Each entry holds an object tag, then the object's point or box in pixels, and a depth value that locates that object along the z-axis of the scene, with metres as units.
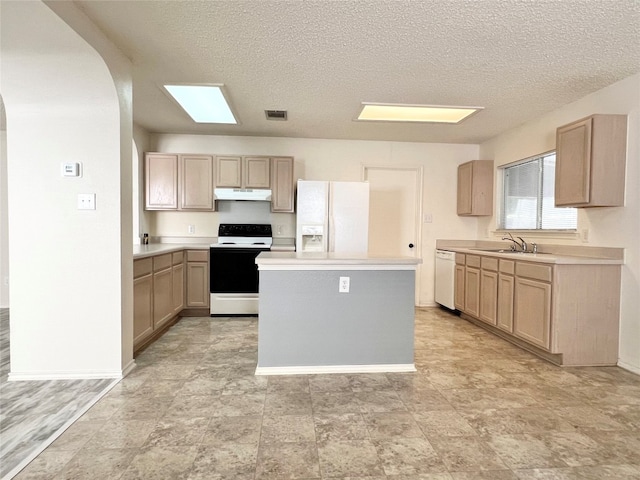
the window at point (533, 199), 3.60
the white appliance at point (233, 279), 4.13
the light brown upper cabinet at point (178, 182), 4.33
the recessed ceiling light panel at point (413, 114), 3.67
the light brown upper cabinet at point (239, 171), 4.37
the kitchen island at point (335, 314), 2.52
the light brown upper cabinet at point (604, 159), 2.76
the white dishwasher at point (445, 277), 4.40
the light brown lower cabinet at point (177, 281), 3.78
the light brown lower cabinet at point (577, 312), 2.74
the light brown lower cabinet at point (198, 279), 4.18
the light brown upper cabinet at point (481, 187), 4.53
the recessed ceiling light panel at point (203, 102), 3.22
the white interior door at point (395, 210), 4.89
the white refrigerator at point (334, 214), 4.10
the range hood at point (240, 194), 4.33
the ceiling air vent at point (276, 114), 3.67
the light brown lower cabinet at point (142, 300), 2.81
